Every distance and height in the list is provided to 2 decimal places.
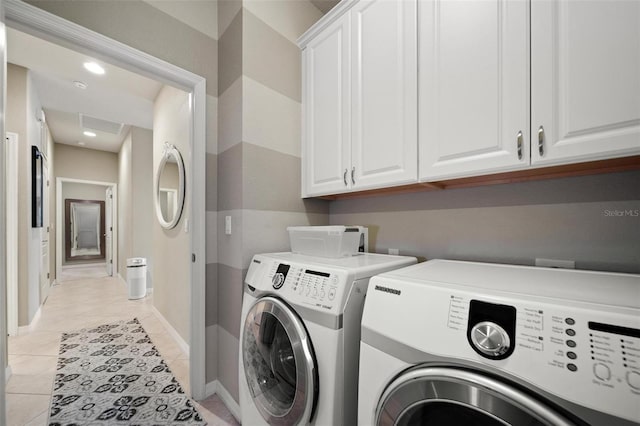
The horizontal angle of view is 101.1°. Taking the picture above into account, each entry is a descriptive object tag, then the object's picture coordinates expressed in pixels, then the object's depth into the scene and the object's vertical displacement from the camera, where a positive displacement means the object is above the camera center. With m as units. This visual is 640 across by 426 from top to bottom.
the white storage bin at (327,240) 1.38 -0.15
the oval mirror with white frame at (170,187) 2.57 +0.27
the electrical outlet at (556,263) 1.09 -0.21
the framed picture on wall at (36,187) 2.91 +0.27
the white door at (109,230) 5.96 -0.44
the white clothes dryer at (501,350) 0.51 -0.32
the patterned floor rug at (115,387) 1.56 -1.23
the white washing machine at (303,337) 0.96 -0.51
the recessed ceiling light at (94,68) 2.51 +1.41
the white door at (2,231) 1.07 -0.08
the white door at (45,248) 3.57 -0.53
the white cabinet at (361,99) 1.27 +0.63
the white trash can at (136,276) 3.90 -0.96
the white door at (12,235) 2.56 -0.23
